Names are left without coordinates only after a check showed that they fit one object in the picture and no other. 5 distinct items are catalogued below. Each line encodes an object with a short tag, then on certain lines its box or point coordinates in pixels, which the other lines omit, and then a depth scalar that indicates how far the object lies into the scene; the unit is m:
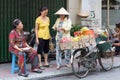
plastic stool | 10.58
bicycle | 10.73
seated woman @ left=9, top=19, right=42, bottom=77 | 10.33
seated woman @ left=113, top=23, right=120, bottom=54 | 14.27
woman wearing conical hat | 11.24
